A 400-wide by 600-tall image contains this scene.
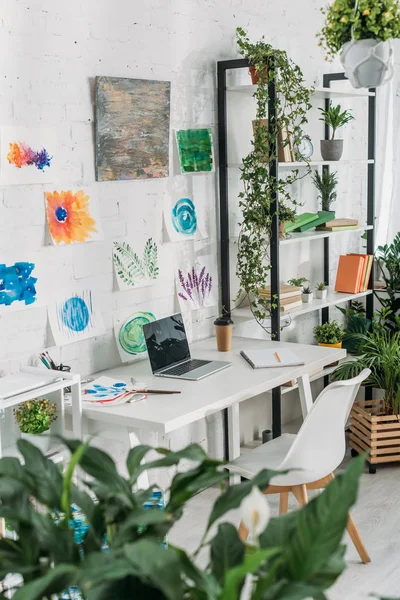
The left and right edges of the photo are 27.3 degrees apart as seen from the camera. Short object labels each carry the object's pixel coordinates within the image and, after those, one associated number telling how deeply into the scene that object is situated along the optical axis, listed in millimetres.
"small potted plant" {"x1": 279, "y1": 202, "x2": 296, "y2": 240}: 3715
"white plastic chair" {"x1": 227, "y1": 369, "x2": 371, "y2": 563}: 2715
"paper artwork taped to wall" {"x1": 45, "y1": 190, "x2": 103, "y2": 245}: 2996
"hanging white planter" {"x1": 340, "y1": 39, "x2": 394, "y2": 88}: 2607
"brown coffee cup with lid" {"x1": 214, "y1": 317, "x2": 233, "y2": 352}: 3535
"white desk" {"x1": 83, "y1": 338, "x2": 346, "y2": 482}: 2721
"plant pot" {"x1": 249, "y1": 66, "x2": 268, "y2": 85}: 3555
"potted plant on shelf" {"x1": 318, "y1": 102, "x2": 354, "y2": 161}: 4254
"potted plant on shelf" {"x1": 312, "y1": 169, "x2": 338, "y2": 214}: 4461
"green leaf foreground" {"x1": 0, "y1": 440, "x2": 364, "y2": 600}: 970
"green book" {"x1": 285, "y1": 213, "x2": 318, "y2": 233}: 4031
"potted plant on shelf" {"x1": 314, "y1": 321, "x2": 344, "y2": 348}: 4398
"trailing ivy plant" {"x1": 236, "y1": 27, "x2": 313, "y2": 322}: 3572
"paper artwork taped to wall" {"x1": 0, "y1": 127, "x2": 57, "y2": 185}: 2787
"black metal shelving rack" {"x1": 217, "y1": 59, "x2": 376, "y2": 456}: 3656
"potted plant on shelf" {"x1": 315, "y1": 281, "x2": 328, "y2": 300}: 4371
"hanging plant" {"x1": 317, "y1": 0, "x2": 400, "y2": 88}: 2533
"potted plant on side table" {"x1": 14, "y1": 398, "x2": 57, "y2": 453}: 2551
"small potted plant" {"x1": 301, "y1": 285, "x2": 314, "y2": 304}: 4242
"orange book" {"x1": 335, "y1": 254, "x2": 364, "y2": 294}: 4469
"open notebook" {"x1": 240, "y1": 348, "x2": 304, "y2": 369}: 3297
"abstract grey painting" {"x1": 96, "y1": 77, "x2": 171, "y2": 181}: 3174
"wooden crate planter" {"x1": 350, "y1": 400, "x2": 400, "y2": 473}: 3922
